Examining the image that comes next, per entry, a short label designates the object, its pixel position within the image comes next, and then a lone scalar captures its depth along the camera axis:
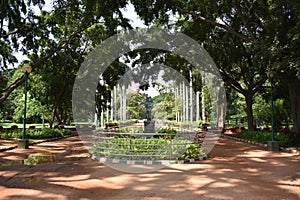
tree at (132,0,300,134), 11.18
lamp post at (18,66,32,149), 14.15
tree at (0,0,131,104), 13.44
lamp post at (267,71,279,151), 13.48
